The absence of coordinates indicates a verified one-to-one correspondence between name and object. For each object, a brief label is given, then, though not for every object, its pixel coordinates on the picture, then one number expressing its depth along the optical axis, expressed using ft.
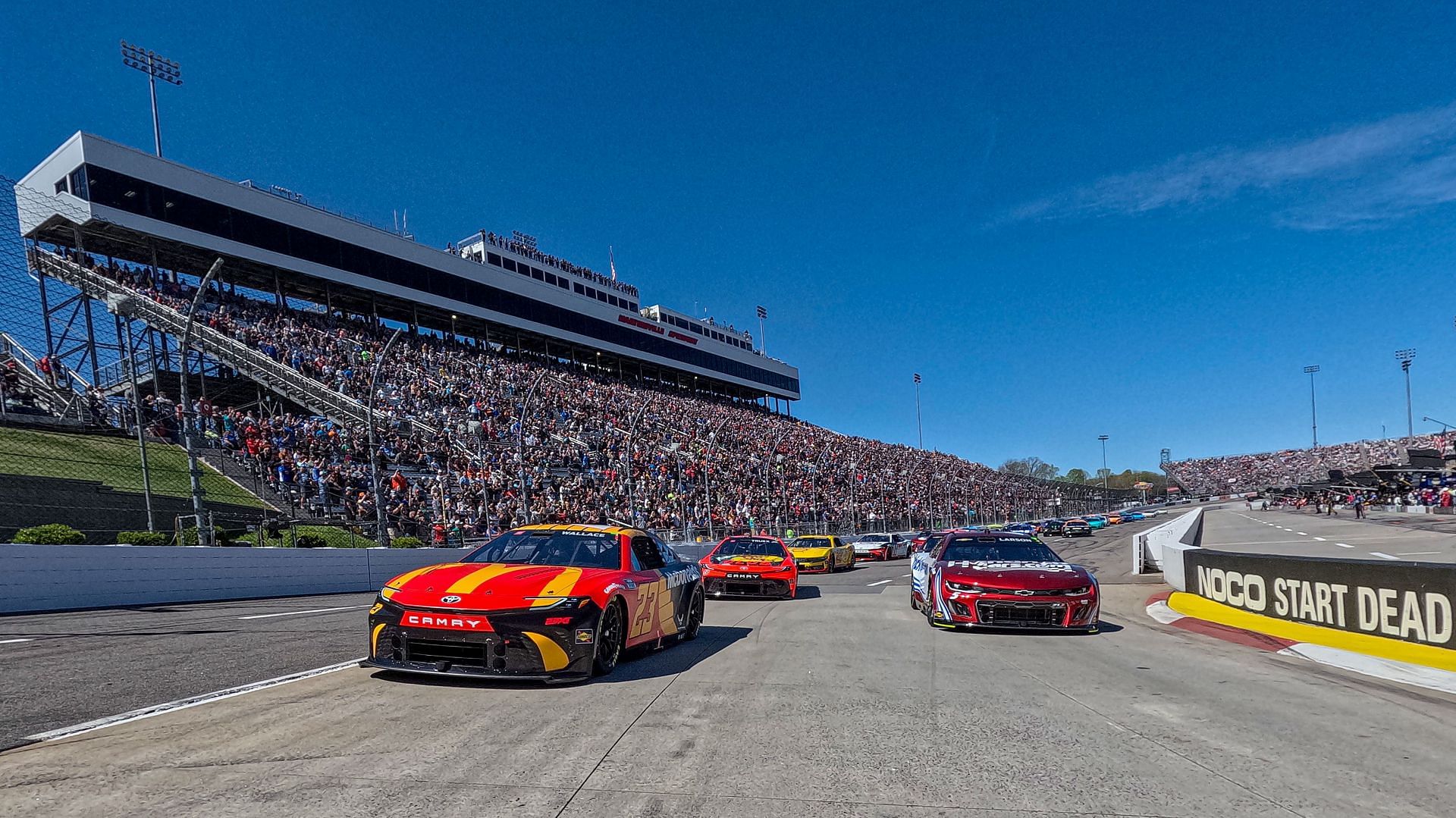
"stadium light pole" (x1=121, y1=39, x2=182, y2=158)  126.41
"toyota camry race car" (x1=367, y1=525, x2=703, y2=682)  20.18
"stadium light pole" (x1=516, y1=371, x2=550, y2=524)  84.94
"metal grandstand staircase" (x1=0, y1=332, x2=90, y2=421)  73.87
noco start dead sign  26.78
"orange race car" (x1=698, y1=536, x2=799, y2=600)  52.06
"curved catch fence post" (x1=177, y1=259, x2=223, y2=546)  56.13
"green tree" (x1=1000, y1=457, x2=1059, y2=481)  552.86
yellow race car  82.07
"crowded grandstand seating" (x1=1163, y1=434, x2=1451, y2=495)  385.29
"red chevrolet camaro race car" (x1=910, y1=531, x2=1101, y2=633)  33.06
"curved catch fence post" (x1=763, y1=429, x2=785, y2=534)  134.21
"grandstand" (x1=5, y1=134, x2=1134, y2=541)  82.33
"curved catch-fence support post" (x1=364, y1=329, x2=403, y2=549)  69.56
